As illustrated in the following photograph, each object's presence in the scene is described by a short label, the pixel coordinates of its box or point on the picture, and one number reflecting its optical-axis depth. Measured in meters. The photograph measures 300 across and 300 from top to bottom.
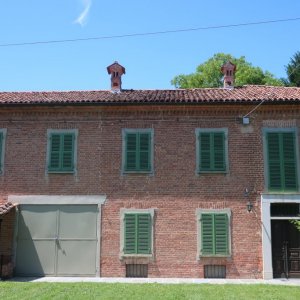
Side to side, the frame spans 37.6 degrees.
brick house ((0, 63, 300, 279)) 14.48
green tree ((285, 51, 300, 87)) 28.00
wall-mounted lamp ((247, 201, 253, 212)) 14.55
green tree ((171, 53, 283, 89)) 30.73
